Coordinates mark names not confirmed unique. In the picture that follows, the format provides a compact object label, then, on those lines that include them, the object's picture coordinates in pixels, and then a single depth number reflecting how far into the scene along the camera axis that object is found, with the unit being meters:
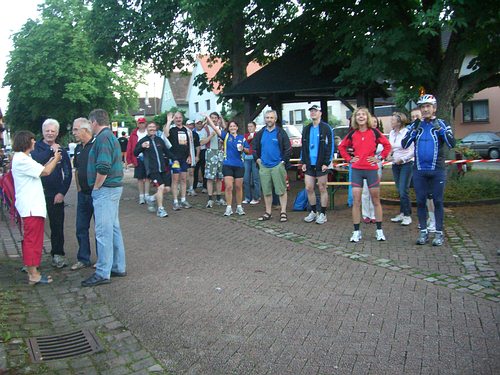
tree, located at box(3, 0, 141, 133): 37.31
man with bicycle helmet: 7.30
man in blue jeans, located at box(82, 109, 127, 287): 6.00
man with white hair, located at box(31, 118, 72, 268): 6.75
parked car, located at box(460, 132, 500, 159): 28.59
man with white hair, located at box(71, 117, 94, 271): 6.48
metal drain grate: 4.26
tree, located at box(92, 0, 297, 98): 16.08
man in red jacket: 12.27
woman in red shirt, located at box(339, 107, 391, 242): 7.77
